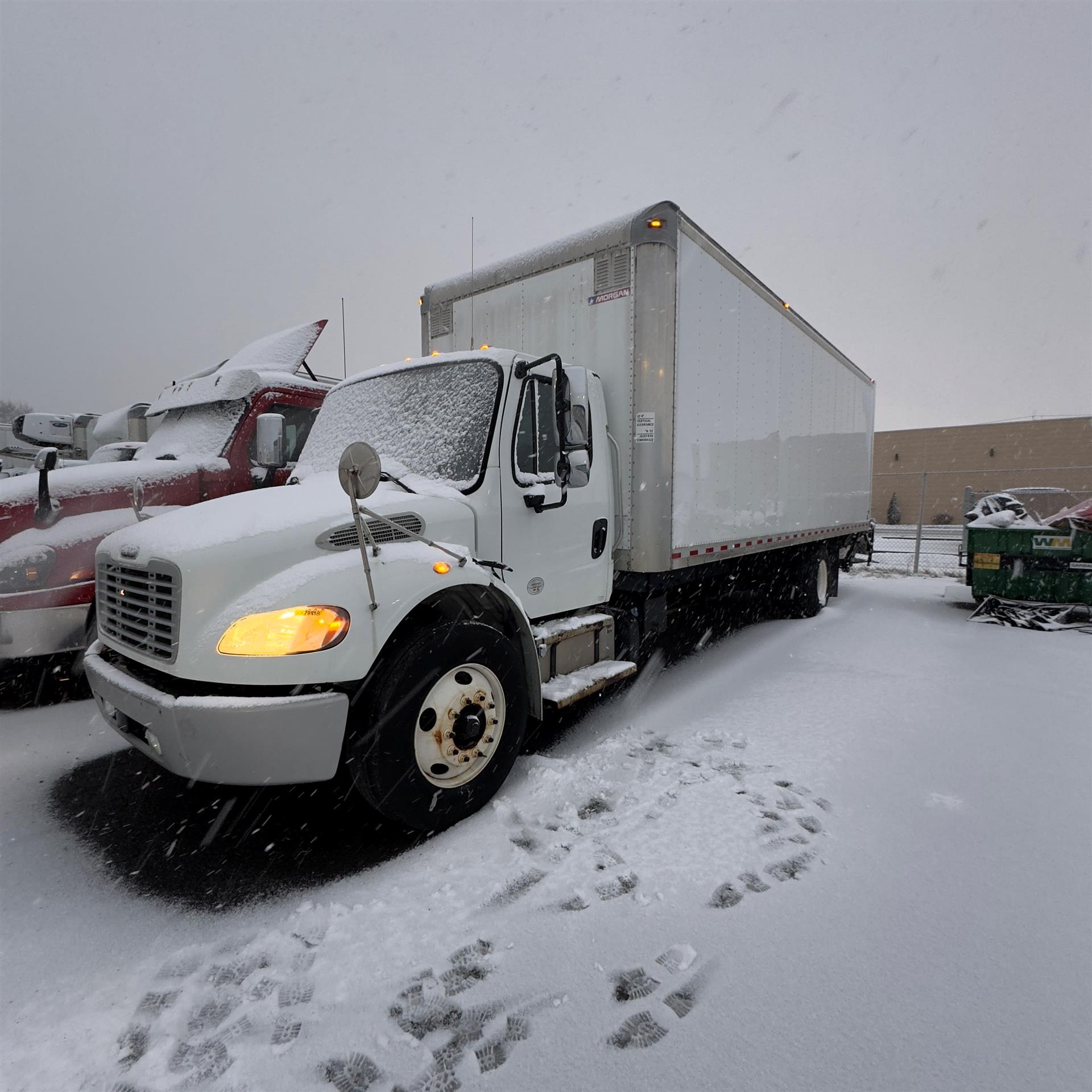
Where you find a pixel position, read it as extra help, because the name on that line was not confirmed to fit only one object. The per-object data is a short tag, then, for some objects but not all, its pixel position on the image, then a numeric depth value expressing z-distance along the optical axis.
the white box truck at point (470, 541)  2.49
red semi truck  4.41
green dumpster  7.87
